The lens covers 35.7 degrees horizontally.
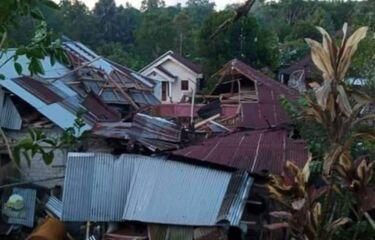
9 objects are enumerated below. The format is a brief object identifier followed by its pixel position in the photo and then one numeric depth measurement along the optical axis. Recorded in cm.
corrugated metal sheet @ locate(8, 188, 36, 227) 1113
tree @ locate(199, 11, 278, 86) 2725
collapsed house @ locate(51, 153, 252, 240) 911
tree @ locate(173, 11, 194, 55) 4131
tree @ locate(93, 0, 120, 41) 4983
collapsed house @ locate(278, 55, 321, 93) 2369
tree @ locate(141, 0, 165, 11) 6036
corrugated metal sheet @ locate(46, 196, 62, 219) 1103
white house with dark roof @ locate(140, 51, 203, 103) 3200
